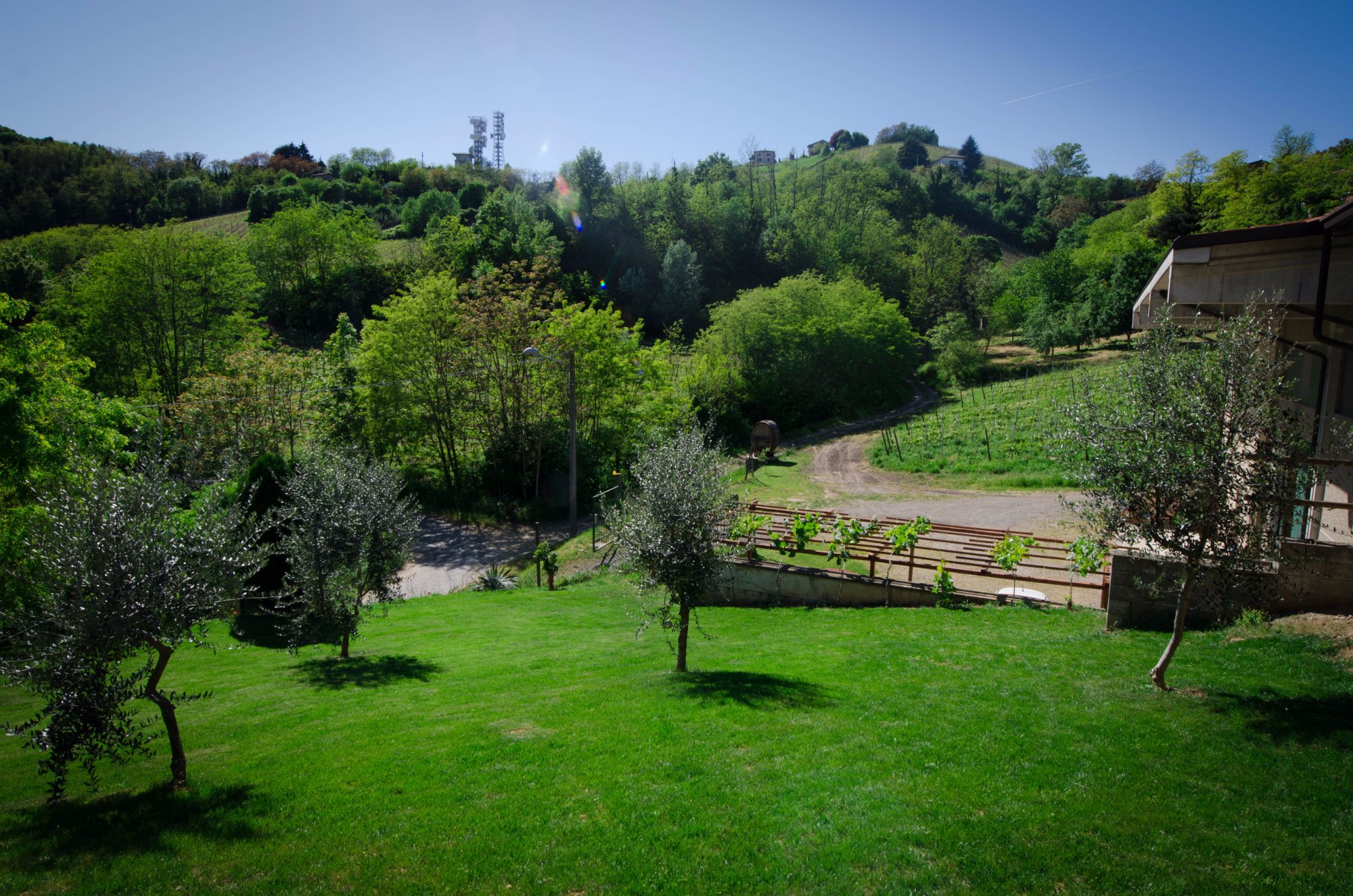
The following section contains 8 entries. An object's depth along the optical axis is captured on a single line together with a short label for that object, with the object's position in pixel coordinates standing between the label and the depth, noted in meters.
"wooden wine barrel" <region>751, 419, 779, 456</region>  35.50
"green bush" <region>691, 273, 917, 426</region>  47.81
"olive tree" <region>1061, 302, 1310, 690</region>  7.53
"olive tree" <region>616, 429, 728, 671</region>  10.59
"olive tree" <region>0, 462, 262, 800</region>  6.80
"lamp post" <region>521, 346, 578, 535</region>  24.83
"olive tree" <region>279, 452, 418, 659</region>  12.84
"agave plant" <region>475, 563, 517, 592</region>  22.84
